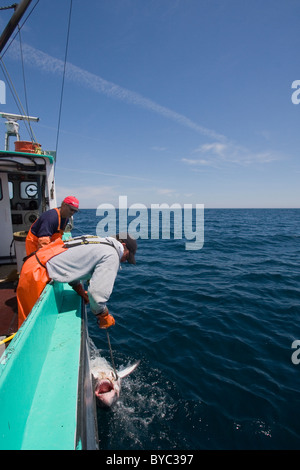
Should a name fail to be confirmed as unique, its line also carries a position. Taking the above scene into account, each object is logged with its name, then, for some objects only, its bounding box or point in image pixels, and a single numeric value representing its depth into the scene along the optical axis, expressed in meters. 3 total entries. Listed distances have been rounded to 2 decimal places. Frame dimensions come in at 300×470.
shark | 3.59
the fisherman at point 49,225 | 4.70
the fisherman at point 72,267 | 3.02
